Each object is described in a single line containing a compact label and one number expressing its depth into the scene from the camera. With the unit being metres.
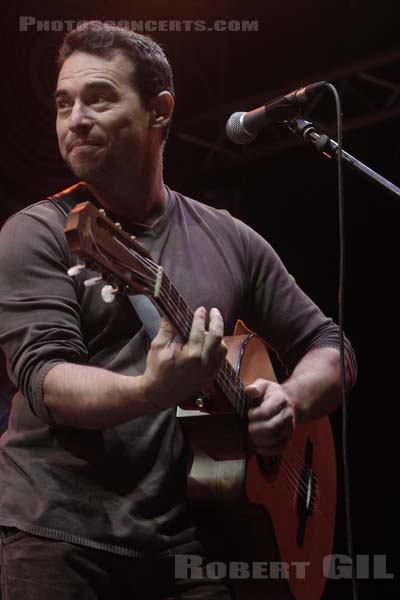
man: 4.05
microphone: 4.53
